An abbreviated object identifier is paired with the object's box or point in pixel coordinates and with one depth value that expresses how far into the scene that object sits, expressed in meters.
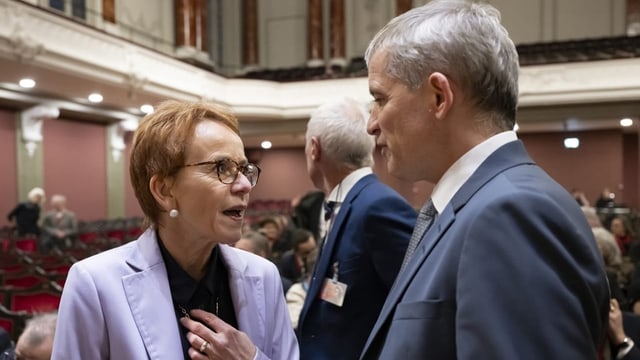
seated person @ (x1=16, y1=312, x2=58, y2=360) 2.23
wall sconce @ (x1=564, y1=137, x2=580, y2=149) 15.11
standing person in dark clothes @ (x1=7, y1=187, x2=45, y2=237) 8.57
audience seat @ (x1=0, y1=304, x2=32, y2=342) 3.26
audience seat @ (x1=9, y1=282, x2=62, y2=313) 3.89
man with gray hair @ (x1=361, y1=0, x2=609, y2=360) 0.76
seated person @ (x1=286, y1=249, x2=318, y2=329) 2.81
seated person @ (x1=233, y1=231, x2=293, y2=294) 3.68
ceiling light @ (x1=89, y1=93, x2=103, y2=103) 10.55
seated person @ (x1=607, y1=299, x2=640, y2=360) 1.96
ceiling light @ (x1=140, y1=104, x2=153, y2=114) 12.01
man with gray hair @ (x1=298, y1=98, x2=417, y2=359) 1.75
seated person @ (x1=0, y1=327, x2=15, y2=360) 2.16
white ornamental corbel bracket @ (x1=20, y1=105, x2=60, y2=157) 10.71
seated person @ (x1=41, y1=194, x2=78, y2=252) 8.37
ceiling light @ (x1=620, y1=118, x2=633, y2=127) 12.44
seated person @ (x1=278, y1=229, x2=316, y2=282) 4.02
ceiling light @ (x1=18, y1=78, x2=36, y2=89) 9.05
